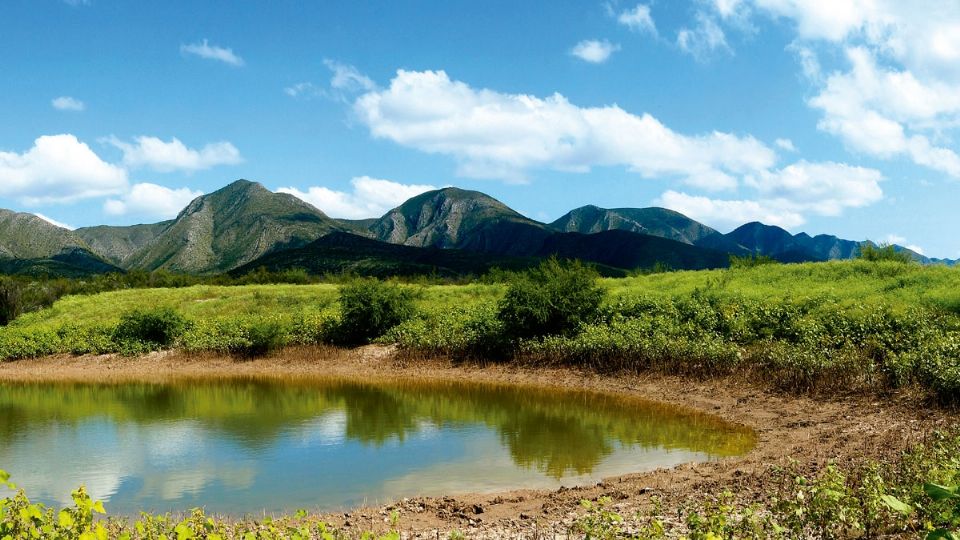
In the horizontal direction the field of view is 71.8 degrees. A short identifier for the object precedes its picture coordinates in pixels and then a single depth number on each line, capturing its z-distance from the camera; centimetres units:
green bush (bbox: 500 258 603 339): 2666
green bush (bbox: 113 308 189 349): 3219
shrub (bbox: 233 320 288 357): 3028
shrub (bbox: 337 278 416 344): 3081
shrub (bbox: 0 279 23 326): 4225
